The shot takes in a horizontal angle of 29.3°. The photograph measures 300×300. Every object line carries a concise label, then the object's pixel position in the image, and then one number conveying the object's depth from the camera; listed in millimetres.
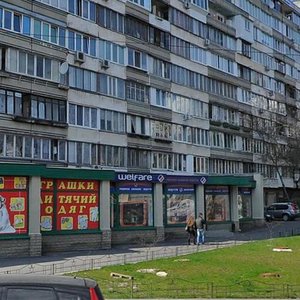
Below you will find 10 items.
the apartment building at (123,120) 26703
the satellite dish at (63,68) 37188
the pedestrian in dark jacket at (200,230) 29750
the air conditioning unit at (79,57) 38312
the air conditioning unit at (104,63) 40469
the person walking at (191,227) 30111
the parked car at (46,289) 5816
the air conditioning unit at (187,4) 50862
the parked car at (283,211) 56031
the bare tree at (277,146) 63438
